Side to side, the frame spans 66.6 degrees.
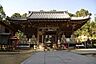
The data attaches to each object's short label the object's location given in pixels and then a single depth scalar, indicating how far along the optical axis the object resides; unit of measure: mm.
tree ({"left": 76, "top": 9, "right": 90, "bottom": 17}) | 25018
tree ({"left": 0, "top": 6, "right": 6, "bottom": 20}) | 22692
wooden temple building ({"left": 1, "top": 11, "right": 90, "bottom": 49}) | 12952
